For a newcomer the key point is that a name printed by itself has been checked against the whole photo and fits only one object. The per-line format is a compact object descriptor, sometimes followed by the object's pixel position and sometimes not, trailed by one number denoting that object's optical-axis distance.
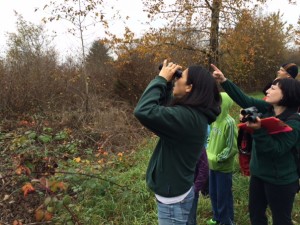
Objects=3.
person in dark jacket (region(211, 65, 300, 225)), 2.61
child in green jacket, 3.55
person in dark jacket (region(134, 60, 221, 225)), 1.94
